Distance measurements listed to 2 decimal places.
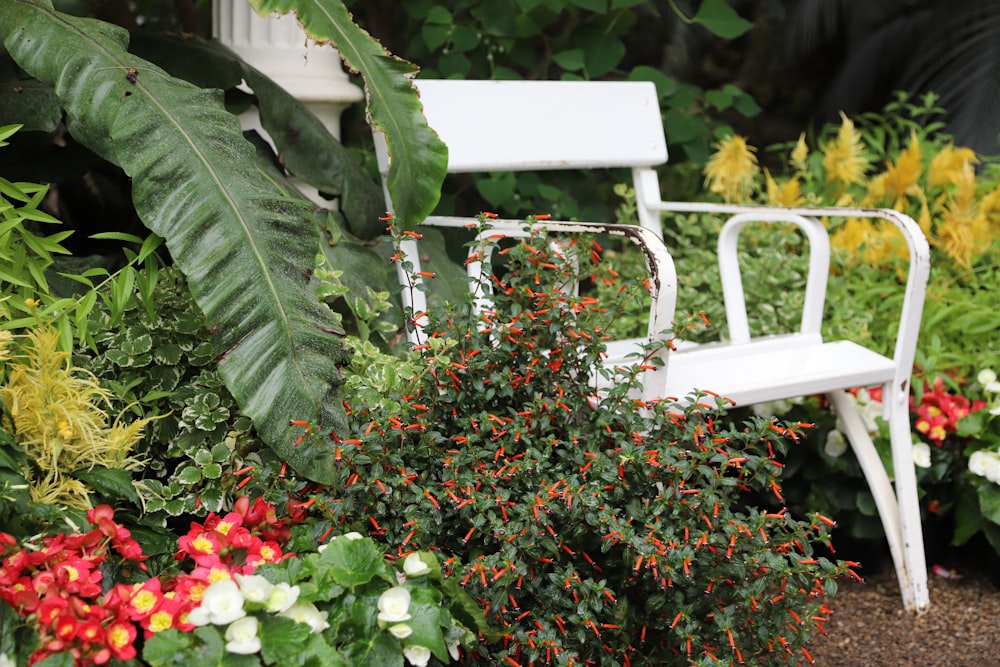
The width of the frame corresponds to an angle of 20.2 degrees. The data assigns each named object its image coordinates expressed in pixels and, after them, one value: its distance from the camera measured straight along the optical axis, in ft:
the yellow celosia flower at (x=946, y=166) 19.22
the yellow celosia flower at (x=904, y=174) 18.98
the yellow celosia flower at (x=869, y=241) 18.62
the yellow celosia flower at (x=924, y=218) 18.46
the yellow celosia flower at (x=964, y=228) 18.34
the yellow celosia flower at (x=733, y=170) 19.29
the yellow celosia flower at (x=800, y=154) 19.52
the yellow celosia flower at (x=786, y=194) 19.14
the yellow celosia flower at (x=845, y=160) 19.44
